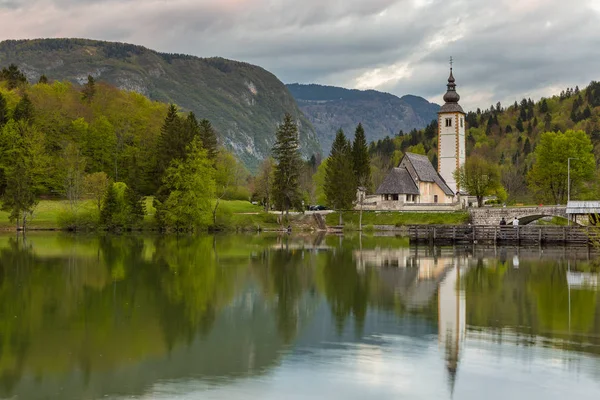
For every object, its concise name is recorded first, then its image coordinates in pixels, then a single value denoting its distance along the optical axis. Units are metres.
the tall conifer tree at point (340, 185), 99.69
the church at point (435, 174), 103.12
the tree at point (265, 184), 109.62
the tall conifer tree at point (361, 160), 110.94
